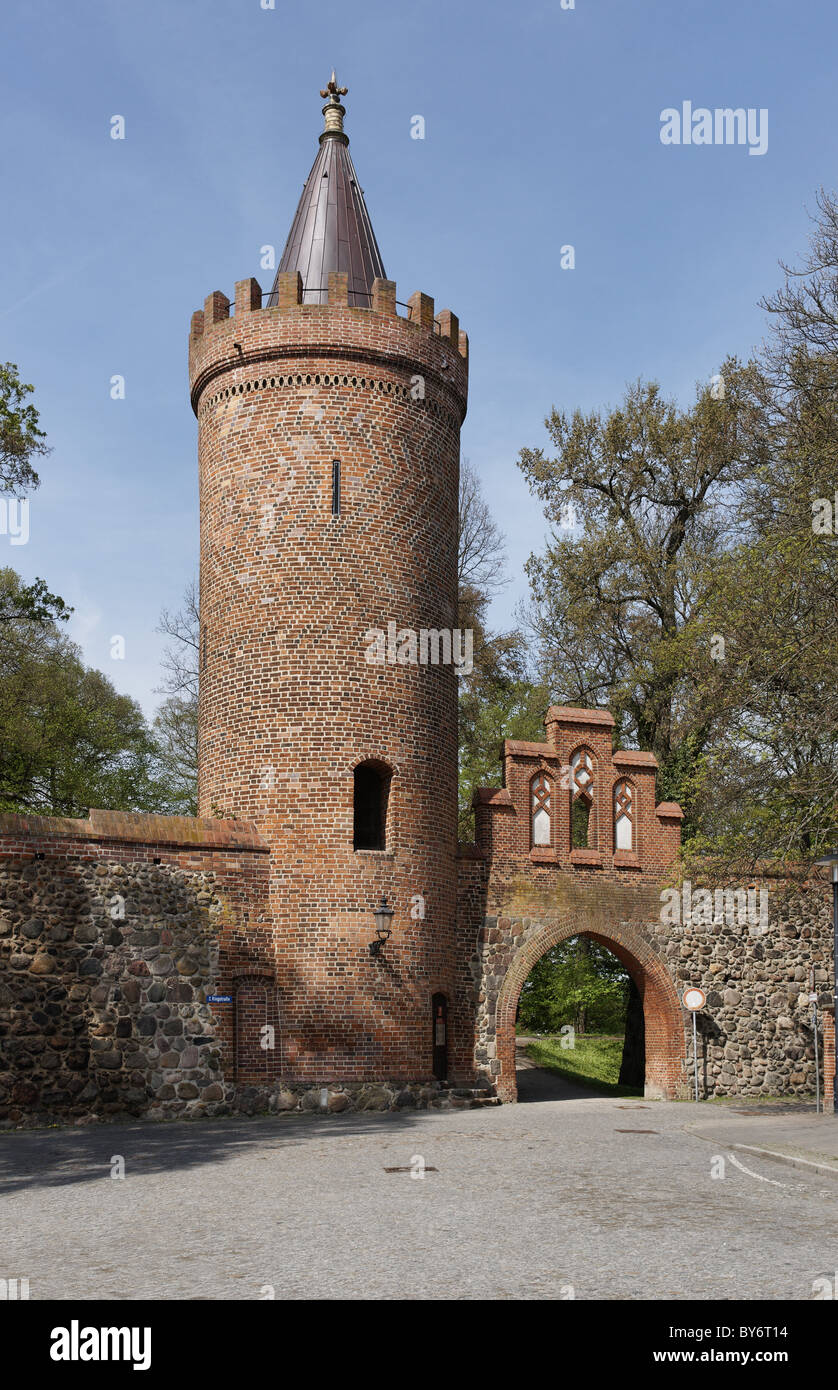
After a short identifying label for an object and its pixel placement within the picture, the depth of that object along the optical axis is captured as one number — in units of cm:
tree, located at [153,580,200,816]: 3722
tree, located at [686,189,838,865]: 1841
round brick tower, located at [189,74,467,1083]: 1923
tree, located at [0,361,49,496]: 2225
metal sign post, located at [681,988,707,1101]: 2144
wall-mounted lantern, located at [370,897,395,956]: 1912
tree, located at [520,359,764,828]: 2847
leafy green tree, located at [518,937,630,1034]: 3659
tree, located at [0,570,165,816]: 2612
